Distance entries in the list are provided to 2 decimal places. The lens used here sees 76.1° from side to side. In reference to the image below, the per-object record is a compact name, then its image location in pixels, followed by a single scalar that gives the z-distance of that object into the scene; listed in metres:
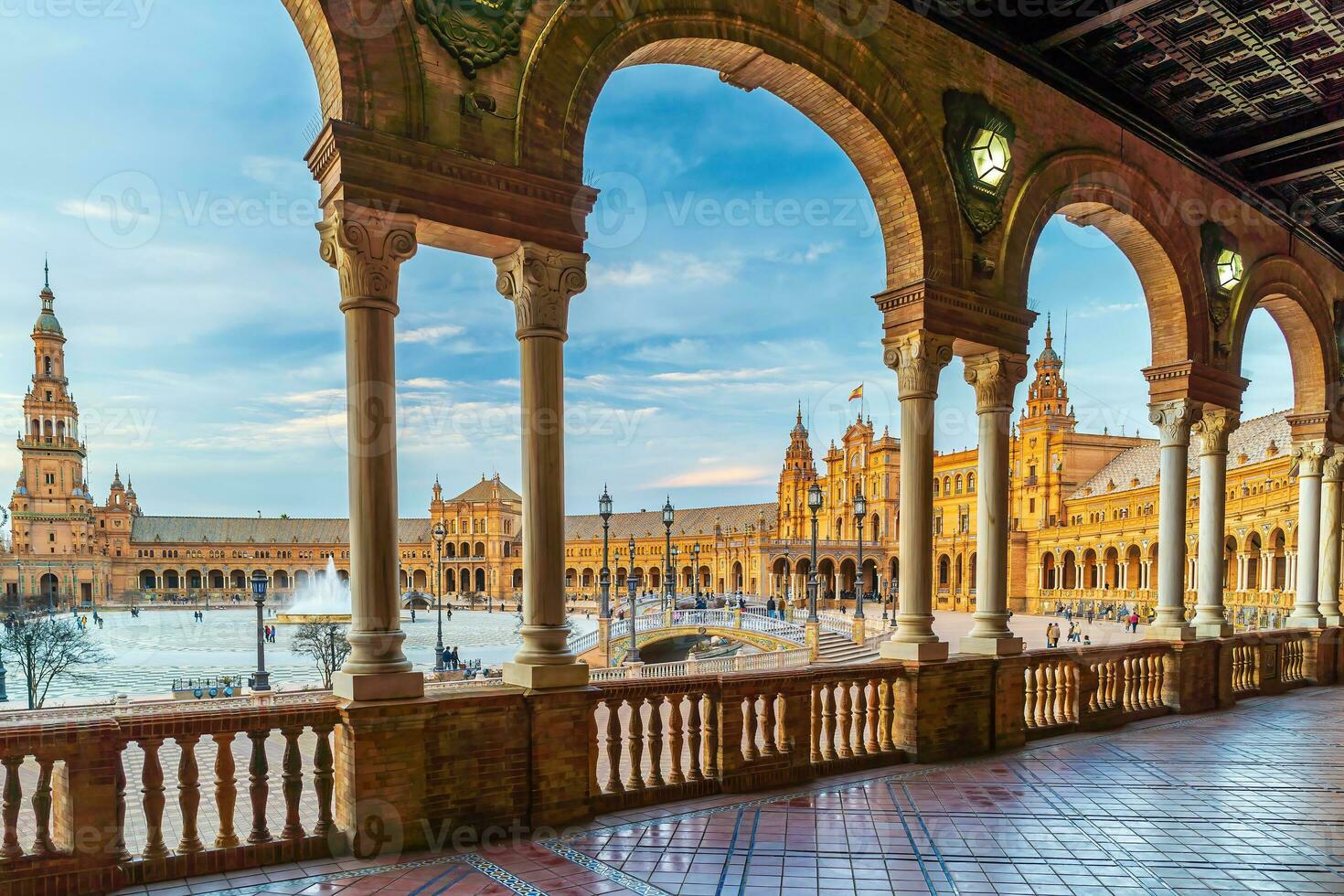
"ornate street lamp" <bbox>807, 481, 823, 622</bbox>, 25.06
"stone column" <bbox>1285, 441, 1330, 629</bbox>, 12.13
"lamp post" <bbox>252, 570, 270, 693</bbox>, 20.80
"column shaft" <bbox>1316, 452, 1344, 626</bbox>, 12.57
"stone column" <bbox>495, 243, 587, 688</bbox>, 5.27
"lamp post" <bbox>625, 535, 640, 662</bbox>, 27.52
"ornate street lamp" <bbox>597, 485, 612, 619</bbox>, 26.38
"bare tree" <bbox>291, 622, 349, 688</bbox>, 26.61
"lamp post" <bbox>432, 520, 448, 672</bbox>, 27.93
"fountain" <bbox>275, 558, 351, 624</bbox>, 59.38
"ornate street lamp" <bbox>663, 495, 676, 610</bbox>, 27.67
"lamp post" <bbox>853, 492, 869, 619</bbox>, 28.14
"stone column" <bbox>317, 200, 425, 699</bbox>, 4.70
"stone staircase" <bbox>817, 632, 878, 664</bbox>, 26.67
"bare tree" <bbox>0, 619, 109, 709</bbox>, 25.55
